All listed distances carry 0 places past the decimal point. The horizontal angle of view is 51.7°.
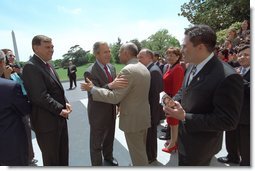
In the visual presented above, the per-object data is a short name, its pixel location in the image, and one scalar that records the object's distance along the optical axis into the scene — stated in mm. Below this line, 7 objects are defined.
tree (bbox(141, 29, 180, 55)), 57031
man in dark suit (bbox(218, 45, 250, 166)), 2547
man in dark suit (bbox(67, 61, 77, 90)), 12656
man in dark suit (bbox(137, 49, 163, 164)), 3311
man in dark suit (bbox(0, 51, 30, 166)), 2078
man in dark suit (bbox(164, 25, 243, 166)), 1643
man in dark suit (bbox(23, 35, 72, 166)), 2453
